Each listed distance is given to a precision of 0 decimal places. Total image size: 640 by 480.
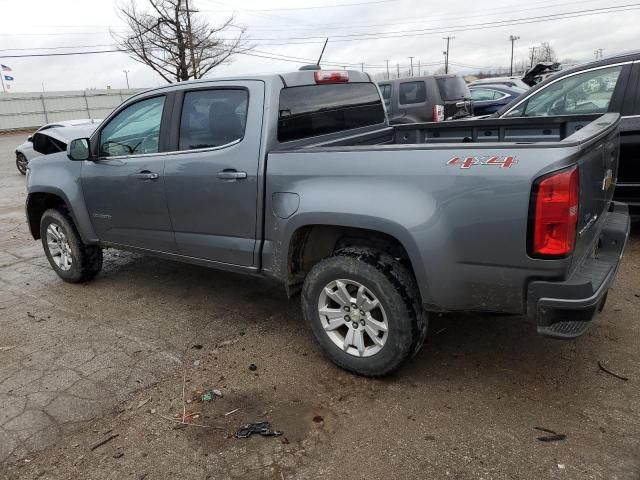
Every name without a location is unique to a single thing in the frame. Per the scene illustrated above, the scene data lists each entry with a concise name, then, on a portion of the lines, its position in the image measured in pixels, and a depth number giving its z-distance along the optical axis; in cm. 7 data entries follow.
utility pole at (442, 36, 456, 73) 7544
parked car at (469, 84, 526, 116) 1381
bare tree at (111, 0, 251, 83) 2850
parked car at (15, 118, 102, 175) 1141
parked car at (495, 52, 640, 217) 509
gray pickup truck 251
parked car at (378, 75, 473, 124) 1145
